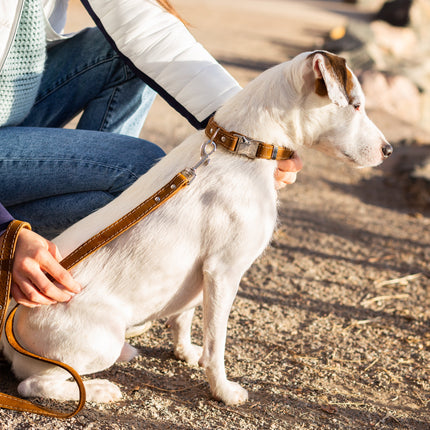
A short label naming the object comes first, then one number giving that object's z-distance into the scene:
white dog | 2.07
